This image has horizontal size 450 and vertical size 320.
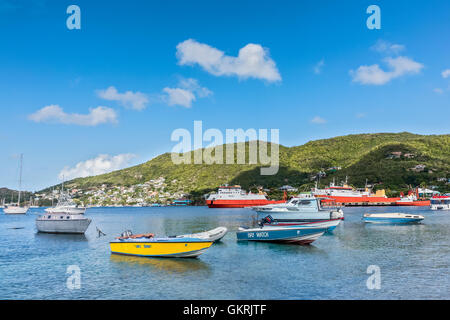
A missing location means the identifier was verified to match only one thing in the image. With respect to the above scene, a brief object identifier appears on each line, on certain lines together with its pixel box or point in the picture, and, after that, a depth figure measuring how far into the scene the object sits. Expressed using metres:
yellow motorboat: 23.05
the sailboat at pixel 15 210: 110.93
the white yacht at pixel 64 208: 45.54
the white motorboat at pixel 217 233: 30.72
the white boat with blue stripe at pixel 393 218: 51.09
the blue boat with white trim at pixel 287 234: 29.19
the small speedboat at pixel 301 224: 31.30
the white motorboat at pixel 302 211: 42.16
